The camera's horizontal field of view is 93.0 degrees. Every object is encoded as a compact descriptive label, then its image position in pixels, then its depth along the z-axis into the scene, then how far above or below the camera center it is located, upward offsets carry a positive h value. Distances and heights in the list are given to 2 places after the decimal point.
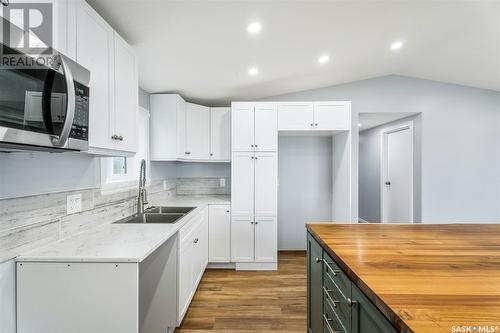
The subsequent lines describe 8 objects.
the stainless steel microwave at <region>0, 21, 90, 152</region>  0.80 +0.25
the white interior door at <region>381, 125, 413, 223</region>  4.11 -0.09
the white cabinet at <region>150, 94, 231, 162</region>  3.03 +0.54
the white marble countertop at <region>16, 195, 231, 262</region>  1.18 -0.43
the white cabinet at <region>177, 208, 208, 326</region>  1.98 -0.87
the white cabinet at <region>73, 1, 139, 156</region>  1.29 +0.58
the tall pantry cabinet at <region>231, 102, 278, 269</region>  3.11 -0.19
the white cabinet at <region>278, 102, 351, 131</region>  3.14 +0.74
